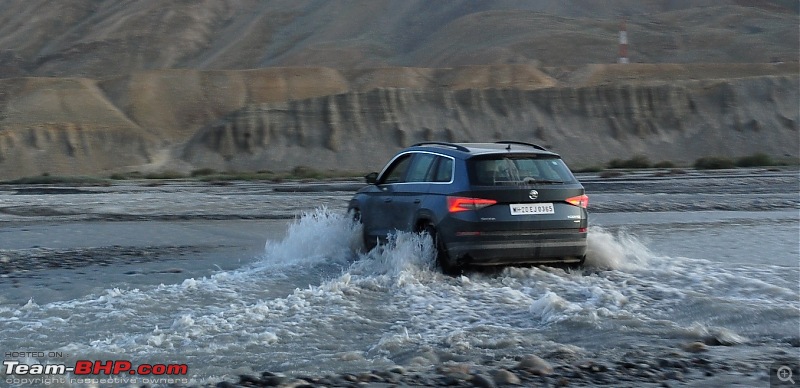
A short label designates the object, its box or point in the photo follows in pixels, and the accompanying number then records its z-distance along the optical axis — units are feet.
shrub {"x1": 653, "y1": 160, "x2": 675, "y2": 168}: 162.30
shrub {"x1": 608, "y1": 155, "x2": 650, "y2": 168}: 160.56
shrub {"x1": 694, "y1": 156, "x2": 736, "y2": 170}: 150.60
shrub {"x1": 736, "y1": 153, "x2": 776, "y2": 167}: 157.07
